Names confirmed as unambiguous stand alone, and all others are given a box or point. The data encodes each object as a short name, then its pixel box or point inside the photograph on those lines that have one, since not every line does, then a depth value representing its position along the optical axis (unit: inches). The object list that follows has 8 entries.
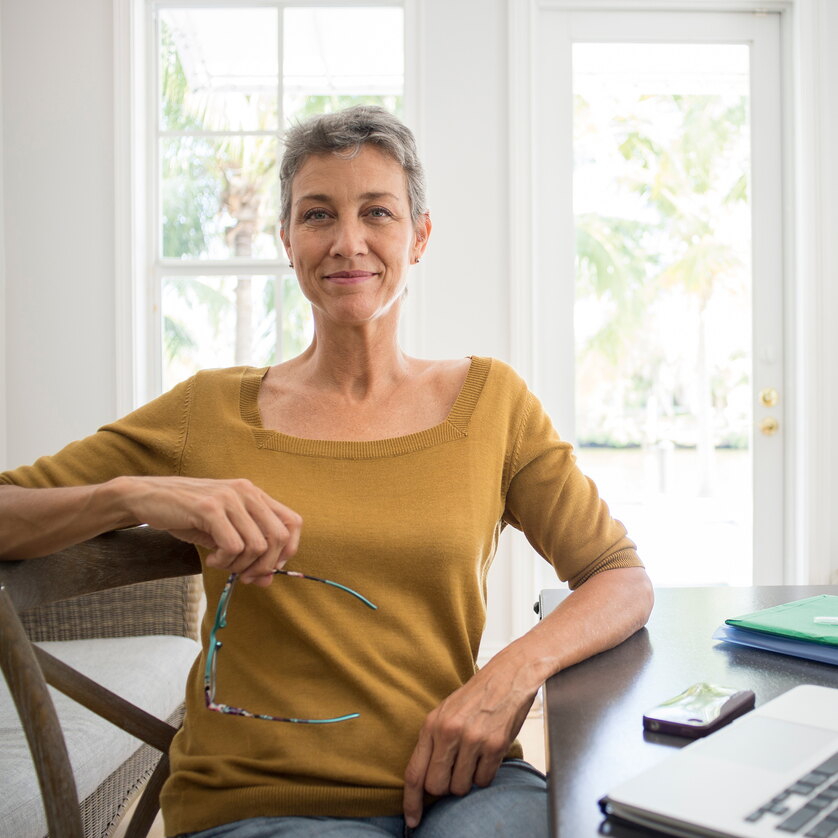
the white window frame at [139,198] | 123.5
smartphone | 29.8
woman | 38.9
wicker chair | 33.2
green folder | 38.8
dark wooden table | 26.5
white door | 128.6
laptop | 22.3
